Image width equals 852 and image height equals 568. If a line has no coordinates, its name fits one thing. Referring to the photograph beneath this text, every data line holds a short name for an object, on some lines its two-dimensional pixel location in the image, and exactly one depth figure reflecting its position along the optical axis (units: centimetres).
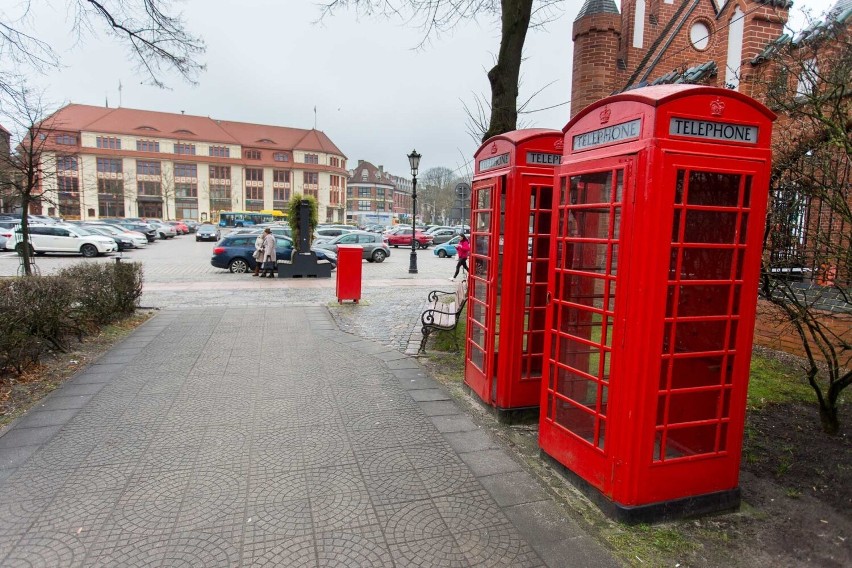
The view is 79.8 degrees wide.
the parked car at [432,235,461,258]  3153
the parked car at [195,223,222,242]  4103
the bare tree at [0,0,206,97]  815
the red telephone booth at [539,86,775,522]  289
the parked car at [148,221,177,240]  4541
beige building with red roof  7188
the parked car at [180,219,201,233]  6184
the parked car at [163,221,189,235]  5481
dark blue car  1855
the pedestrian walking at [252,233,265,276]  1728
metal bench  714
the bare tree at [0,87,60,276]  1068
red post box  1130
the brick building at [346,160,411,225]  10825
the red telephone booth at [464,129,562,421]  444
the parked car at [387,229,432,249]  3706
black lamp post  1953
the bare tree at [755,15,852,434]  390
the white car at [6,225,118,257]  2388
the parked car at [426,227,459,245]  3847
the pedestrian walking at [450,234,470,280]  1552
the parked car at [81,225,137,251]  3011
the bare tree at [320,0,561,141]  741
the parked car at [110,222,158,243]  3997
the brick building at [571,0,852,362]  459
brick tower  838
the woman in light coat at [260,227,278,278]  1723
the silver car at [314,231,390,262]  2564
